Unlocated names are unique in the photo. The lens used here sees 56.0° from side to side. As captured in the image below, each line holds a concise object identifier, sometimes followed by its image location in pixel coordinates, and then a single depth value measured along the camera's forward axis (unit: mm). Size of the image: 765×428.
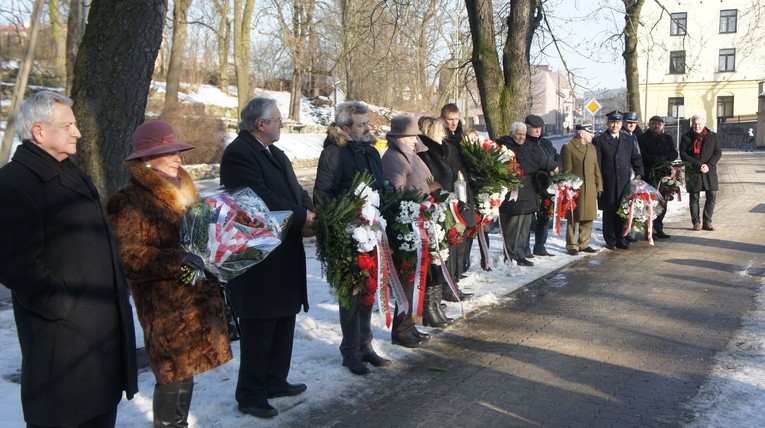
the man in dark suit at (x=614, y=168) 11289
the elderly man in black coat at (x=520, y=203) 9859
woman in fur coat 3768
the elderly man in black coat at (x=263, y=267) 4695
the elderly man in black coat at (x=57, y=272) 3072
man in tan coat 10875
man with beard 5621
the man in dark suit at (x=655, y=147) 12419
